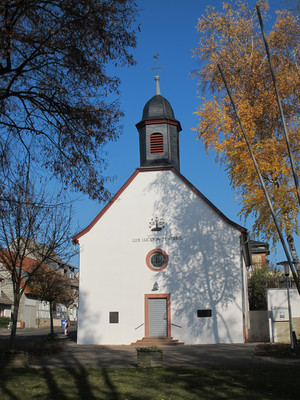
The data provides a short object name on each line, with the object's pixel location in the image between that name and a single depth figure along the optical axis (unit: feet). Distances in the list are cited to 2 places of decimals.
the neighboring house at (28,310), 173.94
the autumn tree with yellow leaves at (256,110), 56.80
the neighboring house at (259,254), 187.23
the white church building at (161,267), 73.72
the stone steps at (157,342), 72.33
